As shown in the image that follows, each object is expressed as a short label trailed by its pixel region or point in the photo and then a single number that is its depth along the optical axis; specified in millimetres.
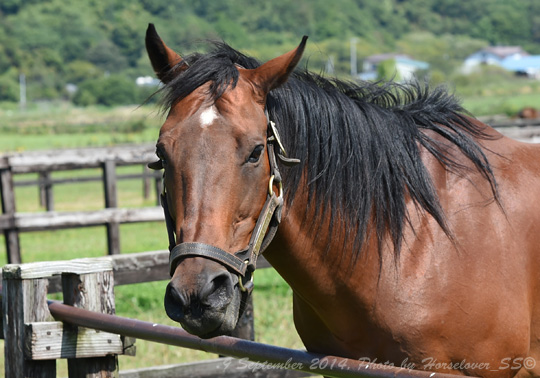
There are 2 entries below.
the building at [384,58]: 118669
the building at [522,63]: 139750
